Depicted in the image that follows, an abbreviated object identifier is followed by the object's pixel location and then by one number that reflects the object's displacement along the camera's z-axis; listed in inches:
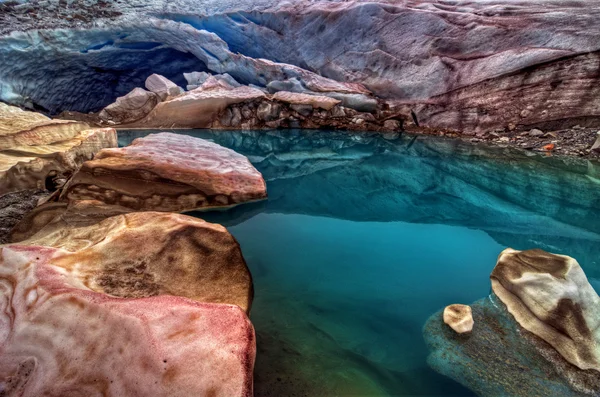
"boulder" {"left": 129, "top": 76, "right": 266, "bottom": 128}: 522.3
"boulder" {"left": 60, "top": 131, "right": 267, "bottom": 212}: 141.5
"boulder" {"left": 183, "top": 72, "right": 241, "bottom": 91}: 617.2
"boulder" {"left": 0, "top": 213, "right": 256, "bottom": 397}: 52.9
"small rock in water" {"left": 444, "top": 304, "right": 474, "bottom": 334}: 86.5
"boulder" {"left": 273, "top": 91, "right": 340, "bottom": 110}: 510.3
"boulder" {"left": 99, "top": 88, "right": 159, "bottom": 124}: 576.7
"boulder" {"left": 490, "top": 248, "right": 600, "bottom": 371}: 75.9
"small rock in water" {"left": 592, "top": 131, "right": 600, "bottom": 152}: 328.8
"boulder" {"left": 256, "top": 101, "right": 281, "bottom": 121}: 530.9
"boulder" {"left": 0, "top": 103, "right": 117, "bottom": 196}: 143.9
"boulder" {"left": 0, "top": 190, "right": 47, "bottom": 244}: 118.0
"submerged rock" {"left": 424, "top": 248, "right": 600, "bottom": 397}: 71.9
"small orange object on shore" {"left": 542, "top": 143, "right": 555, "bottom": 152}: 358.0
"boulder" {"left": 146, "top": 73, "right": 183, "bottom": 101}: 582.6
